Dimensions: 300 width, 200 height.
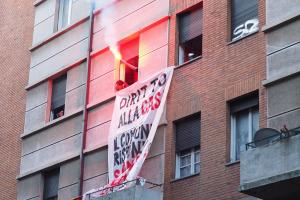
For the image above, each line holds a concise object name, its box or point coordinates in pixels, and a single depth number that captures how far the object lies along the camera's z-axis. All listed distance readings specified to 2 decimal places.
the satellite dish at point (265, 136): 16.55
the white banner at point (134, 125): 20.61
